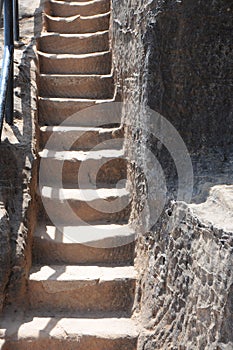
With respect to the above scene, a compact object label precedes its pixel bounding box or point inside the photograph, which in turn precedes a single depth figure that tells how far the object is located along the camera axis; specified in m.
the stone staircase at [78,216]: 2.67
